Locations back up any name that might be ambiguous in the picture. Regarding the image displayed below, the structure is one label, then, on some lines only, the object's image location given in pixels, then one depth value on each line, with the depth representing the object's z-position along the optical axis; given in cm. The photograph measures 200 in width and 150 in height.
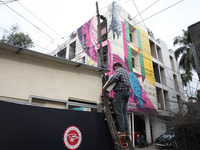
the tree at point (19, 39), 1701
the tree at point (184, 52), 1984
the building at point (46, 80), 419
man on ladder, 344
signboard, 223
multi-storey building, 1505
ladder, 307
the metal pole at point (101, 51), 875
